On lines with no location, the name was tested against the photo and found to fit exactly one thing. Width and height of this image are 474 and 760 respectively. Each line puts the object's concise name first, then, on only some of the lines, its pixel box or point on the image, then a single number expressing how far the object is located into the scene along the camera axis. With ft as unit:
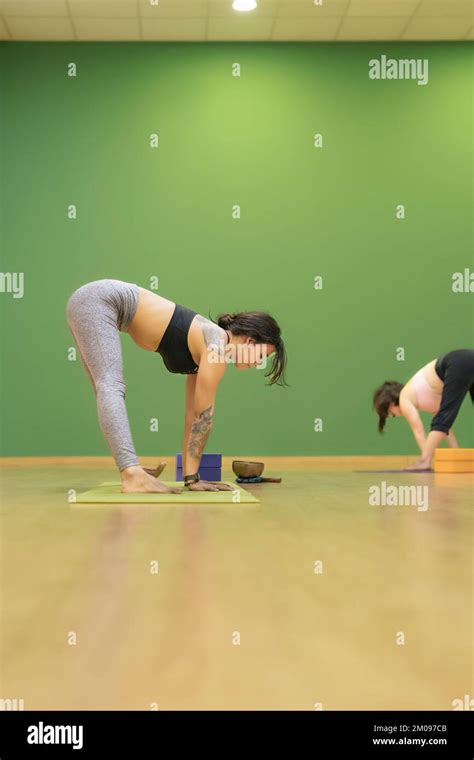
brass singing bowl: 12.35
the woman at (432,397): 15.31
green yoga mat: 8.39
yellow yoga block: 14.97
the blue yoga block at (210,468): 13.07
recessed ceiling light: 17.72
